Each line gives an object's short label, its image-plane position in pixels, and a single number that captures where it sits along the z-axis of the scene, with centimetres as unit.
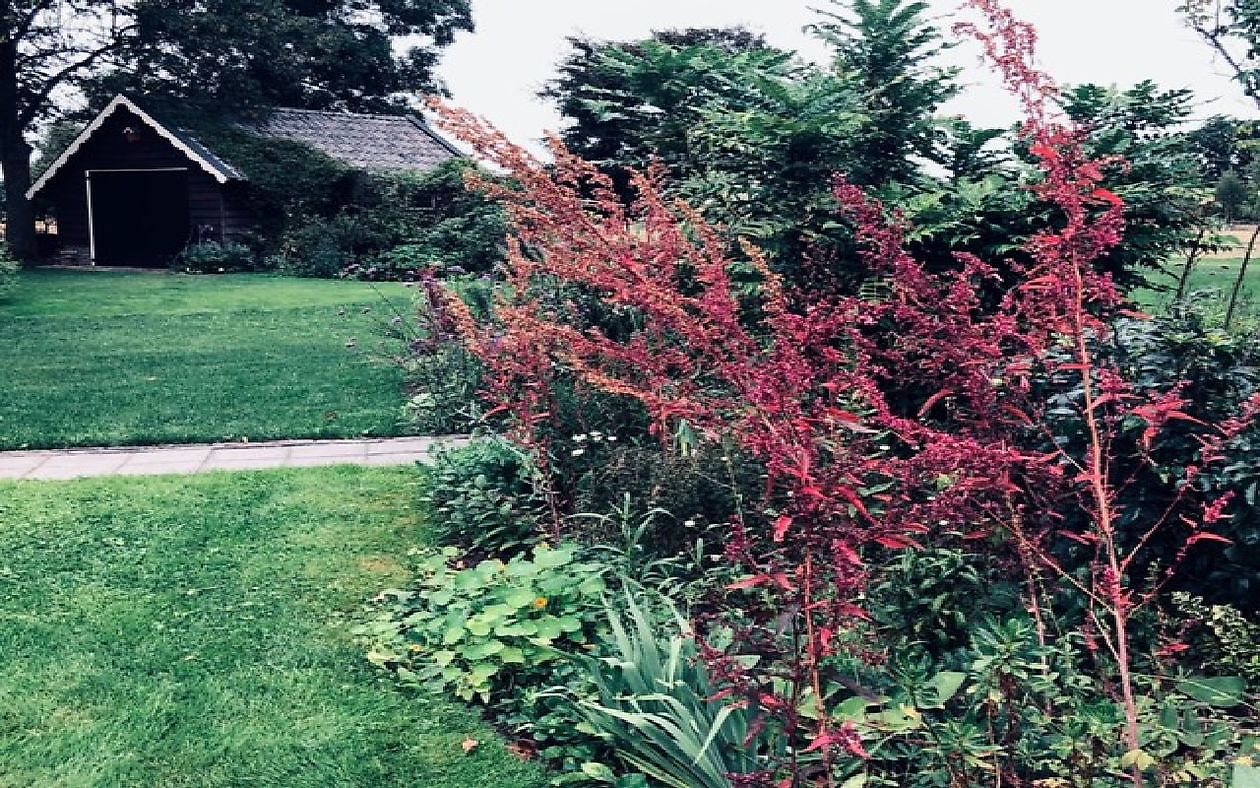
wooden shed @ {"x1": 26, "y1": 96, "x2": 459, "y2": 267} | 2212
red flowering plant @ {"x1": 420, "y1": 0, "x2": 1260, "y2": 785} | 229
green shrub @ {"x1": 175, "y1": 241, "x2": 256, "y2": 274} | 2094
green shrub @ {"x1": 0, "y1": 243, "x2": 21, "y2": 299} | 1555
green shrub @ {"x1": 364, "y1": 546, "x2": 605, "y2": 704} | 355
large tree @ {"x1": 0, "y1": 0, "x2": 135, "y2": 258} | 2228
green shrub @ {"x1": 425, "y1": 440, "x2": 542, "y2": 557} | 478
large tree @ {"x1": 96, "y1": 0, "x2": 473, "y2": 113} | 2300
